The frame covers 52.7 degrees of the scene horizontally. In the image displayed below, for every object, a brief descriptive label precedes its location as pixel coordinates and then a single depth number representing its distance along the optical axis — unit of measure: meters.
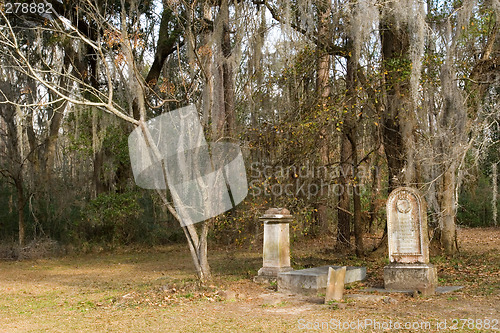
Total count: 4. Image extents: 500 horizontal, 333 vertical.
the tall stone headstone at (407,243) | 7.74
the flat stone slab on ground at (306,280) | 7.88
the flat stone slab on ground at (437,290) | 7.60
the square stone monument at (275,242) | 9.35
